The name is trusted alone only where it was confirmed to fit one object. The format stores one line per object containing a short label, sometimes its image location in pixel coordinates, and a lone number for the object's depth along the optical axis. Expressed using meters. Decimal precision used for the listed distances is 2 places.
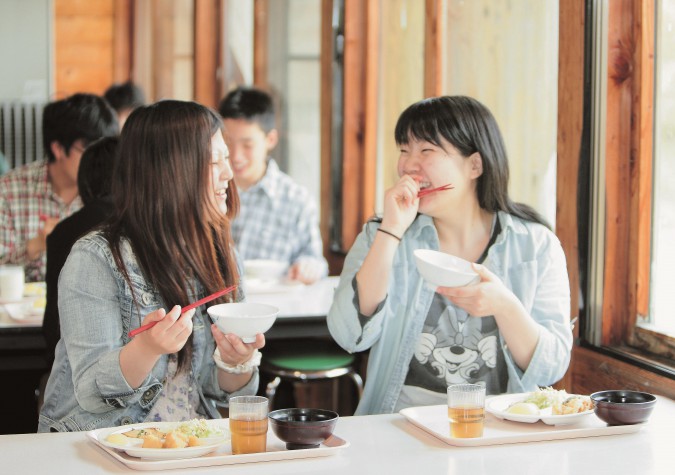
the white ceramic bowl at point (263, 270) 3.48
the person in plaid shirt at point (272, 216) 4.14
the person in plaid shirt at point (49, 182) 3.62
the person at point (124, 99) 5.07
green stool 3.17
